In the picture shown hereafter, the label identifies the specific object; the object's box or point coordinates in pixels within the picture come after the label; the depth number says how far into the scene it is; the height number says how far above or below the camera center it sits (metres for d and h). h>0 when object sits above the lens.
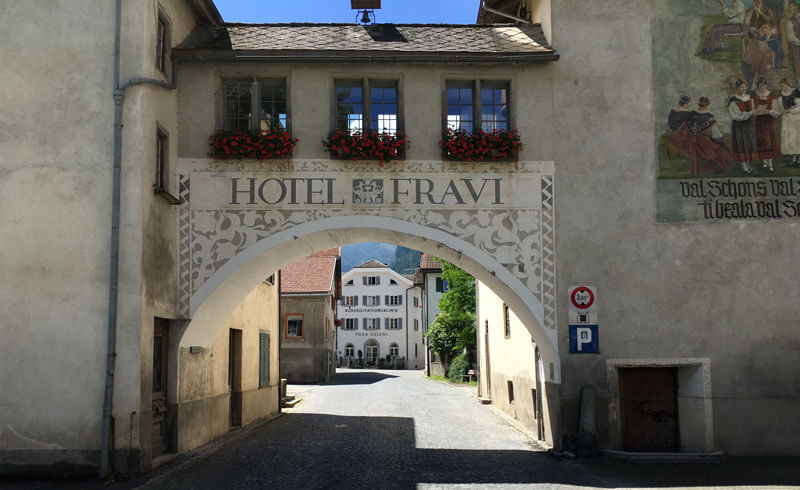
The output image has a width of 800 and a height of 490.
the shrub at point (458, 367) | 40.05 -1.86
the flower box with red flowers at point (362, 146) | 13.29 +3.03
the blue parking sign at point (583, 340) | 13.19 -0.19
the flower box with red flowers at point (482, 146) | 13.34 +3.01
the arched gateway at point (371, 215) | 13.20 +1.91
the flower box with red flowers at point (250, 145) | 13.21 +3.06
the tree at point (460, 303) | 39.12 +1.31
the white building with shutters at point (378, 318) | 86.94 +1.41
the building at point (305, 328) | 40.50 +0.22
